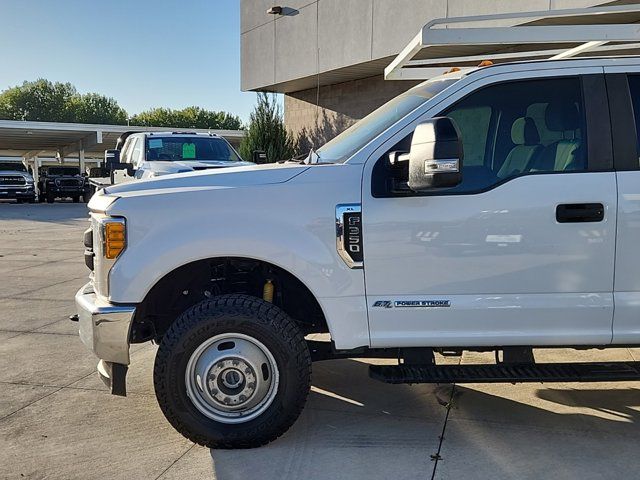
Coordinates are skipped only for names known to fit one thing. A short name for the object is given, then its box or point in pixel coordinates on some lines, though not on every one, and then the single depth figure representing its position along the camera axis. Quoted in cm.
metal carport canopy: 3459
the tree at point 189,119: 10169
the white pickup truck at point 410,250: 331
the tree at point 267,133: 2084
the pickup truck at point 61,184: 3177
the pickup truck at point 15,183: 2966
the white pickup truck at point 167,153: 1042
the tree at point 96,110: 10588
